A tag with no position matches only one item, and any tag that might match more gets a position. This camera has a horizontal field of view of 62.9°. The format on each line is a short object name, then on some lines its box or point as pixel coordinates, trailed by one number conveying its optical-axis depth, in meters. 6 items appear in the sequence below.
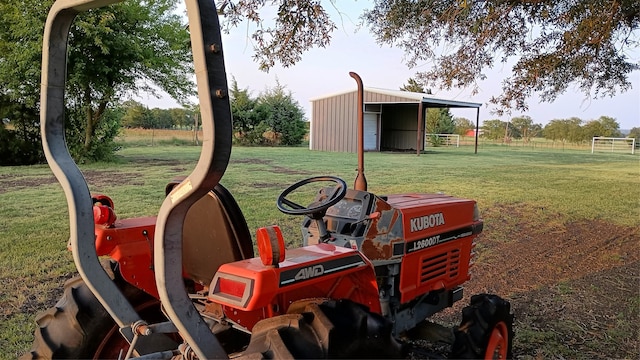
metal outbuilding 24.44
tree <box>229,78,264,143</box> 27.88
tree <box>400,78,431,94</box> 39.20
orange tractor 1.35
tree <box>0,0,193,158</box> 13.22
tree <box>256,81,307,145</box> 28.80
